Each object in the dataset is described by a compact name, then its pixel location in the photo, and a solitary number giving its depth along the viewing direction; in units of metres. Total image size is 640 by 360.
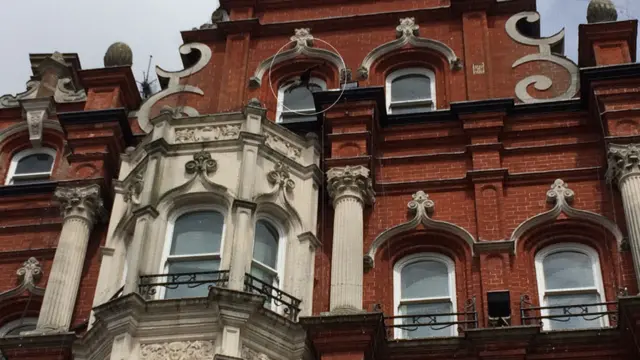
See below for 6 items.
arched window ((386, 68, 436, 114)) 24.69
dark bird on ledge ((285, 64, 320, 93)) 25.41
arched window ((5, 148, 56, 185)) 25.28
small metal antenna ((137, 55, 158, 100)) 28.05
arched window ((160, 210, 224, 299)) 19.56
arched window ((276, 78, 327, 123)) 24.86
